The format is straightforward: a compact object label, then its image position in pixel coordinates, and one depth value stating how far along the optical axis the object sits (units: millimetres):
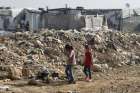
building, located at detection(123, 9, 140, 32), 48050
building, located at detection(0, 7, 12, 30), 46009
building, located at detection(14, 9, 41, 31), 43281
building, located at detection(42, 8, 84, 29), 36781
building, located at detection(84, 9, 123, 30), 47656
